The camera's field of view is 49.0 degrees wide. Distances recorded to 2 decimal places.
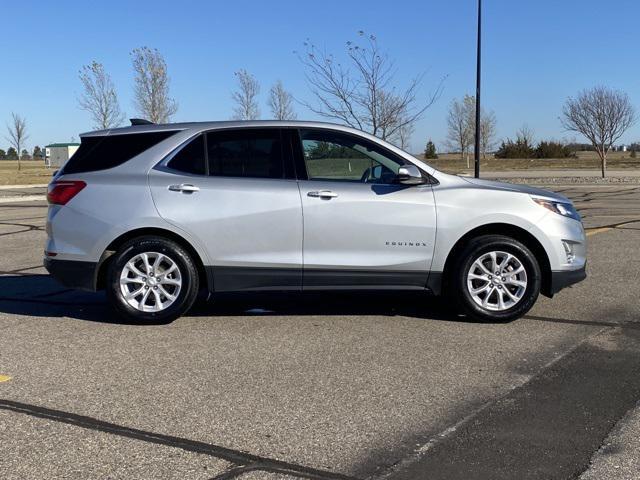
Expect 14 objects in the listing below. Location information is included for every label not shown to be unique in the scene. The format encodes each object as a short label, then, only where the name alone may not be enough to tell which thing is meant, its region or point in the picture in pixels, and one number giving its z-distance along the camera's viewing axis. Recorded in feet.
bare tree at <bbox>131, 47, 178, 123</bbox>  124.16
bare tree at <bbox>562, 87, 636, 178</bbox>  116.37
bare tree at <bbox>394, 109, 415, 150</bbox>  114.88
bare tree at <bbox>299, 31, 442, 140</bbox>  82.37
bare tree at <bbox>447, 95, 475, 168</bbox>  216.33
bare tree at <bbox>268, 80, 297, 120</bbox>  113.09
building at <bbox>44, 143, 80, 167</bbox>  251.60
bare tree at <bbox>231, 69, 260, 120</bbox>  118.42
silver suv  20.01
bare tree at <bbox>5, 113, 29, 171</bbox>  215.72
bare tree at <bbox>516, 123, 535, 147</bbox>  262.88
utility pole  84.07
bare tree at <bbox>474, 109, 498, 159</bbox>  229.45
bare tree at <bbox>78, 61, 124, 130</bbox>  133.90
